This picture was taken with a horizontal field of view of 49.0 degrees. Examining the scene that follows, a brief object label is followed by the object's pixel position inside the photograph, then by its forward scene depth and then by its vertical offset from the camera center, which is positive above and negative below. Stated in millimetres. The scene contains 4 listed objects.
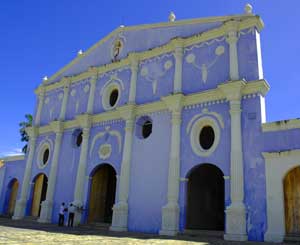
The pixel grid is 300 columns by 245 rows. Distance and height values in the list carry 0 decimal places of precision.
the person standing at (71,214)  16016 -100
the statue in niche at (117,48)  18453 +9037
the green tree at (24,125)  32562 +8160
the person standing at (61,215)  16125 -174
